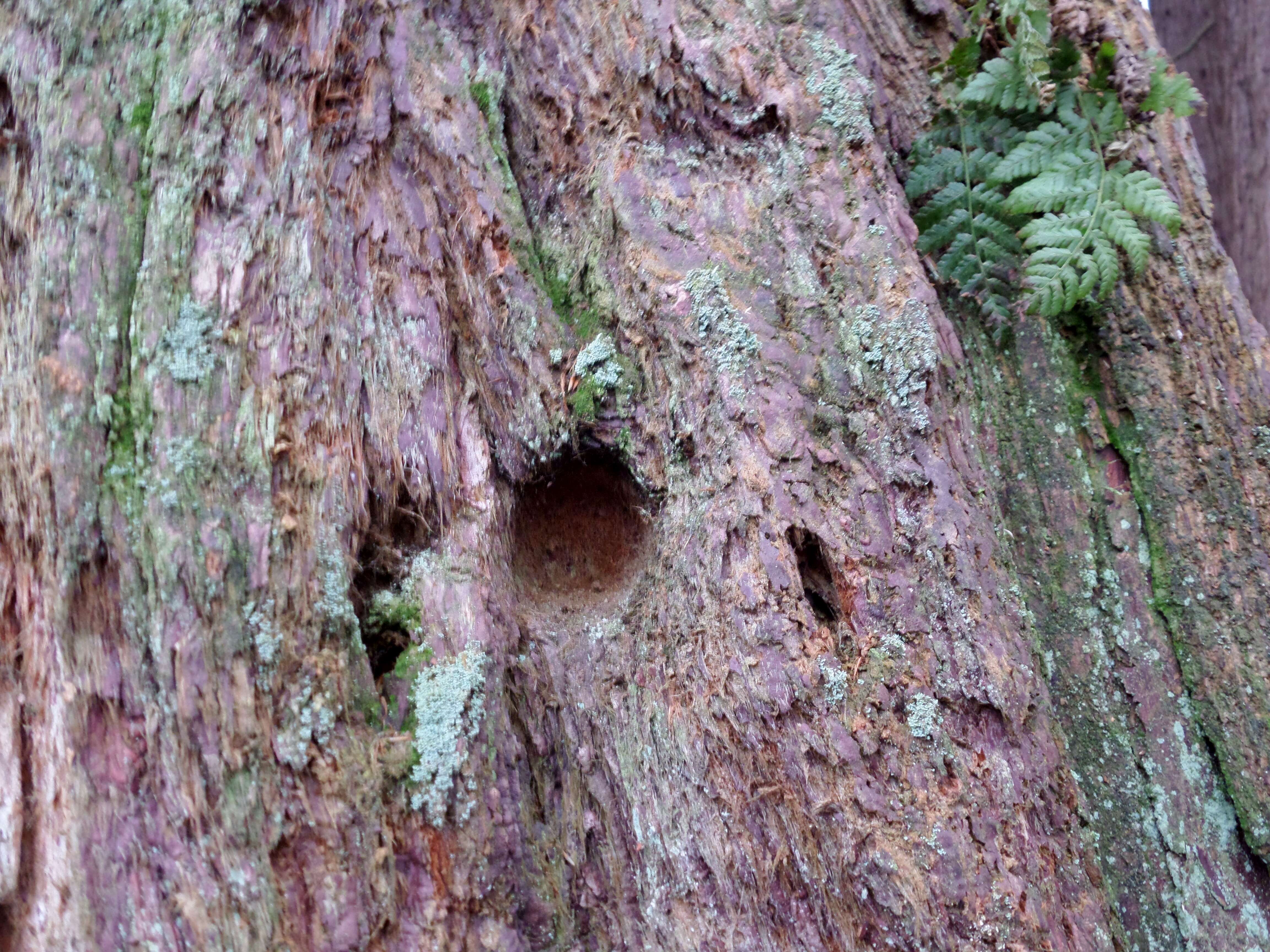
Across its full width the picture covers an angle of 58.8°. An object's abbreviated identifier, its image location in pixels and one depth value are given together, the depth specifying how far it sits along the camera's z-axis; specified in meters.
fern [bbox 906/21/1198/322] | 0.55
